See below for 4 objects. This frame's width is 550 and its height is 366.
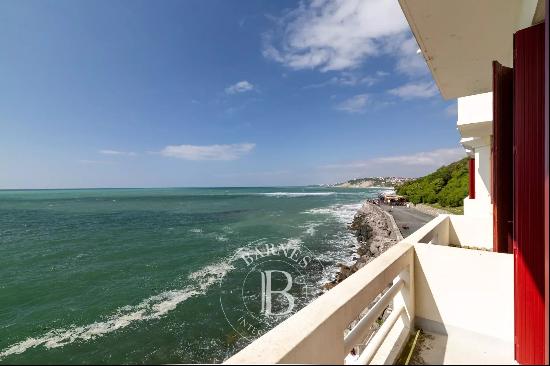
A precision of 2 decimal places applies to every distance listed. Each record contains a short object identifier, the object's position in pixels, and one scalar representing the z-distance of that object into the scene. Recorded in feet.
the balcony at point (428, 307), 5.74
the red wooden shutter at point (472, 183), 35.04
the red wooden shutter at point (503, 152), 8.76
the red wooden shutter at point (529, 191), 5.89
